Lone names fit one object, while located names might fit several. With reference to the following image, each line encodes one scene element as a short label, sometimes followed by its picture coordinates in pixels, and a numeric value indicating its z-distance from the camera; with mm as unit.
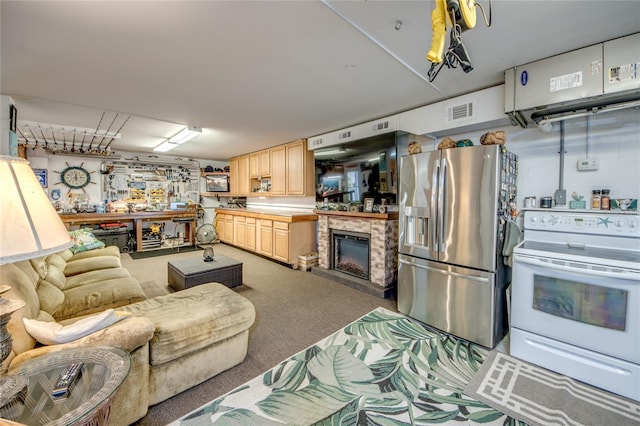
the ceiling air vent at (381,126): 3685
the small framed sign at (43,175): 5416
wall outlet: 2330
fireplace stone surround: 3479
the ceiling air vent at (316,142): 4713
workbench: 5293
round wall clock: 5742
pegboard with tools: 6336
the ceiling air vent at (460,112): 2802
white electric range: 1735
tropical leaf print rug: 1573
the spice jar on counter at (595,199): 2303
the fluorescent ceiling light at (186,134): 4188
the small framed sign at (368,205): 3771
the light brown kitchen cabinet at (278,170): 5449
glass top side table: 877
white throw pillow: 1314
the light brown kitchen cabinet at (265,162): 5909
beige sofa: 1403
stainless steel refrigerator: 2281
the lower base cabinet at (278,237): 4719
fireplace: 3855
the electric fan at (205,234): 6730
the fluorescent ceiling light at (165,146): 5316
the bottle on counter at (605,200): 2248
